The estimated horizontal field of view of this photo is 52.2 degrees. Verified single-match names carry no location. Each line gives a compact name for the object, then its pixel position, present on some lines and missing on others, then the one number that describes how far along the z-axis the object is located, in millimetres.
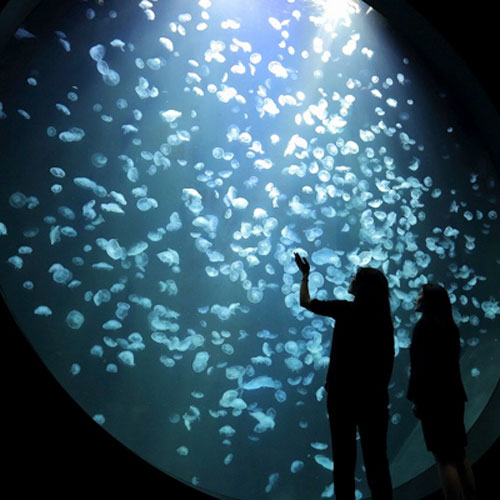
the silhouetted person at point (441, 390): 2404
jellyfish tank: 4527
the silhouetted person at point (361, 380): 2182
